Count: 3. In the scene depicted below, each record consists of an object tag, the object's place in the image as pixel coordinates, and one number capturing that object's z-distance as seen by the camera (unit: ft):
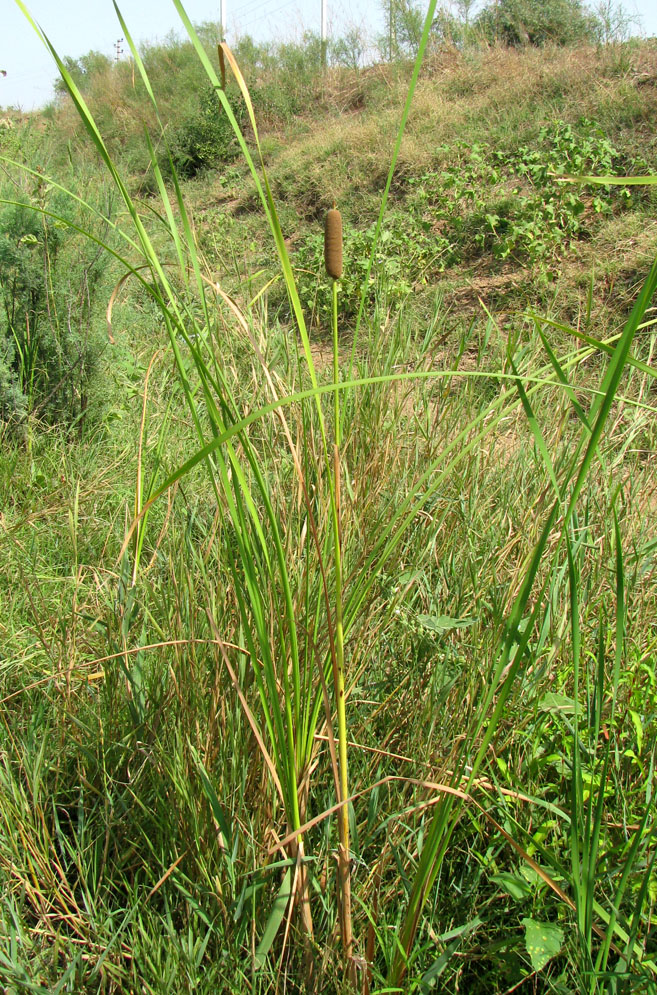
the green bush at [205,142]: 28.99
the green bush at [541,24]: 28.50
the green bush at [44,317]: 9.85
